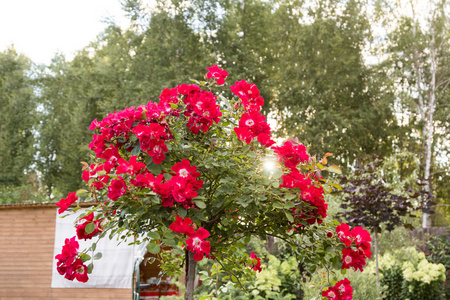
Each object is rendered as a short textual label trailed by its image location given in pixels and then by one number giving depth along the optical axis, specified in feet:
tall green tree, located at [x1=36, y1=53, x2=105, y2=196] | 56.24
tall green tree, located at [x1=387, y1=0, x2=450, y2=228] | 47.26
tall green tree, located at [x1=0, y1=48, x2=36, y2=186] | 58.65
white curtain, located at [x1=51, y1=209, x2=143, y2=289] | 23.45
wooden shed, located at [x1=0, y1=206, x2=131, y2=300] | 25.25
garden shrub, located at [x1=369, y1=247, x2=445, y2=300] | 20.66
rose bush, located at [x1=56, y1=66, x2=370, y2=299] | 5.07
